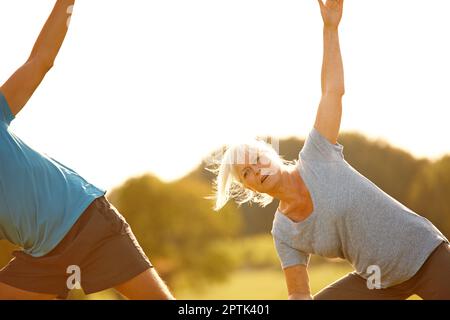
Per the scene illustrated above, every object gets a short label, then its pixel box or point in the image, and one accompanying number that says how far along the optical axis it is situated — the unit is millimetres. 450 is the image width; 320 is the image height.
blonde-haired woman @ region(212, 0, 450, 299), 4176
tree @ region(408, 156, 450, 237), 28766
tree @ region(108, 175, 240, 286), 32188
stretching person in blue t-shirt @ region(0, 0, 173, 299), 4023
